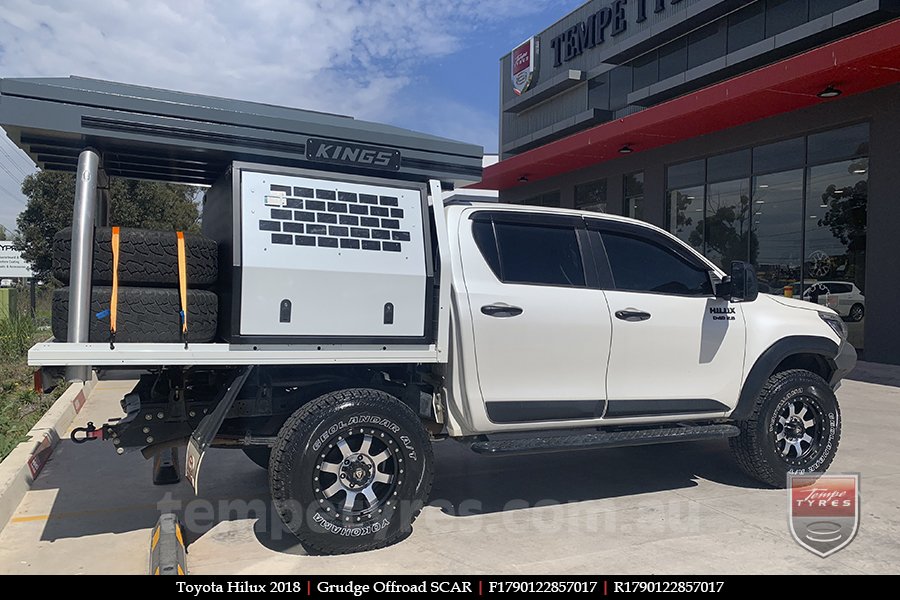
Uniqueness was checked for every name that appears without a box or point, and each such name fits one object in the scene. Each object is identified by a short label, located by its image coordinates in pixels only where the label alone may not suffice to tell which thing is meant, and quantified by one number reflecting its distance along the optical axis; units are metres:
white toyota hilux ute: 3.93
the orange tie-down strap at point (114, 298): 3.58
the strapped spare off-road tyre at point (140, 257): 3.66
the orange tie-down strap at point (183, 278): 3.73
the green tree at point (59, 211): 19.53
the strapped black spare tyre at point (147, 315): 3.59
